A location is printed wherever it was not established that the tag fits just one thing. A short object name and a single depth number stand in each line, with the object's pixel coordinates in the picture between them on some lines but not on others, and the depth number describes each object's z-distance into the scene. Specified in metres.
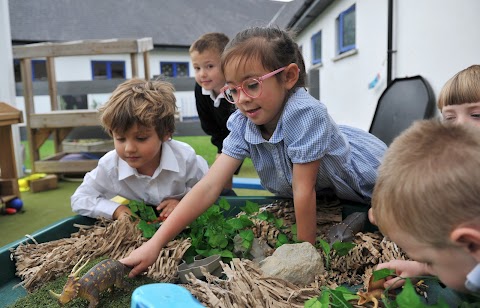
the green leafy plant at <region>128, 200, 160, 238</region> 1.57
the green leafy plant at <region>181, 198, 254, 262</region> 1.27
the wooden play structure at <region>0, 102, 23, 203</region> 3.23
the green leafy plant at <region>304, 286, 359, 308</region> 0.79
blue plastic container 0.64
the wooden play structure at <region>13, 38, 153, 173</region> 4.29
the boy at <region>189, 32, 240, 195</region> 2.43
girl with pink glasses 1.25
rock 1.06
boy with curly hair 1.61
